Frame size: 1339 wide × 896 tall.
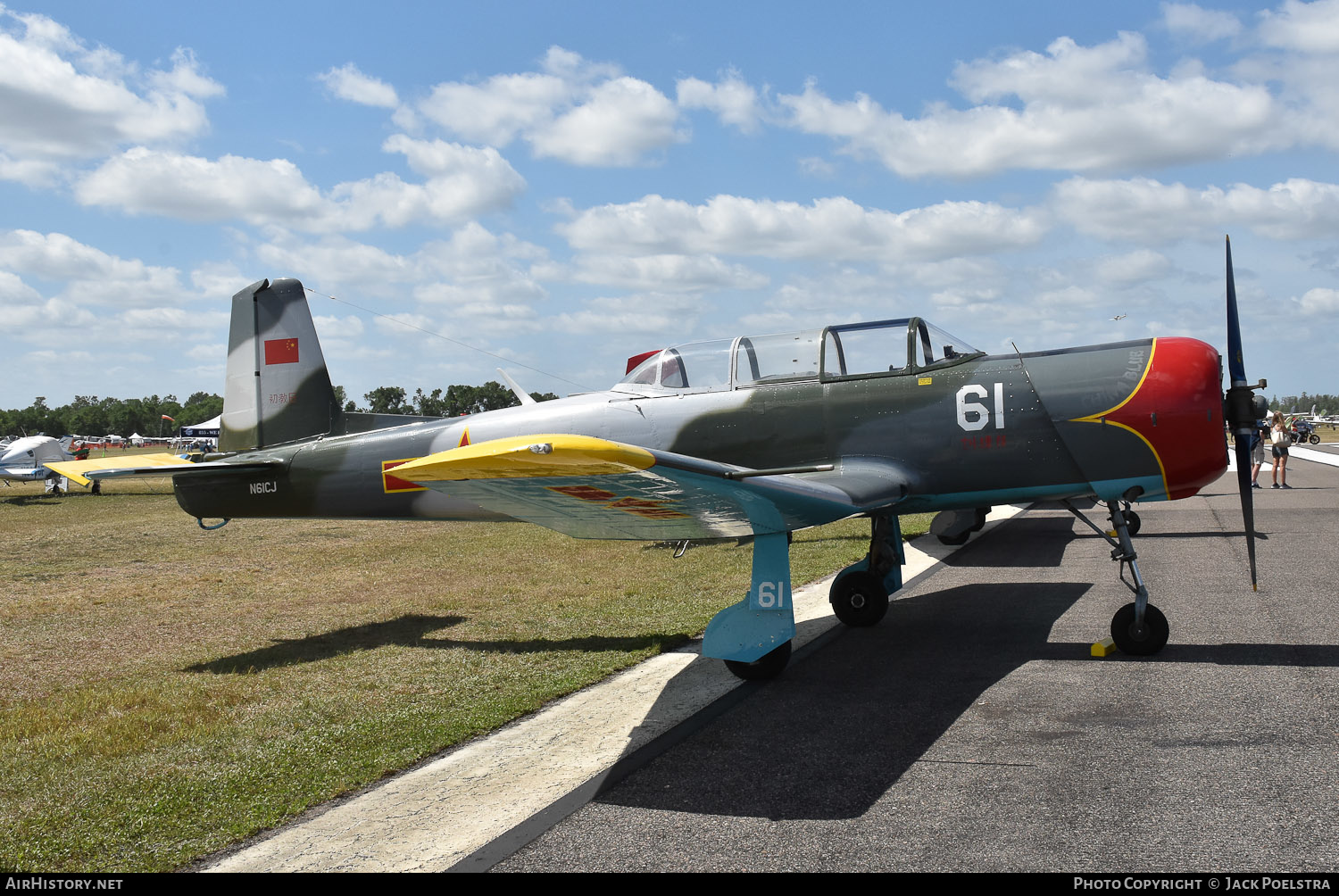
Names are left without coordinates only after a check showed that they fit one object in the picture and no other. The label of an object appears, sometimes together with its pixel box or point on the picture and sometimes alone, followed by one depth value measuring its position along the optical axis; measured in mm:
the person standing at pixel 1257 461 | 24088
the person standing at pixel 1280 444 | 23297
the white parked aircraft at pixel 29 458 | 33531
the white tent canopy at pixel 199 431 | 58750
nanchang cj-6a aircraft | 6023
